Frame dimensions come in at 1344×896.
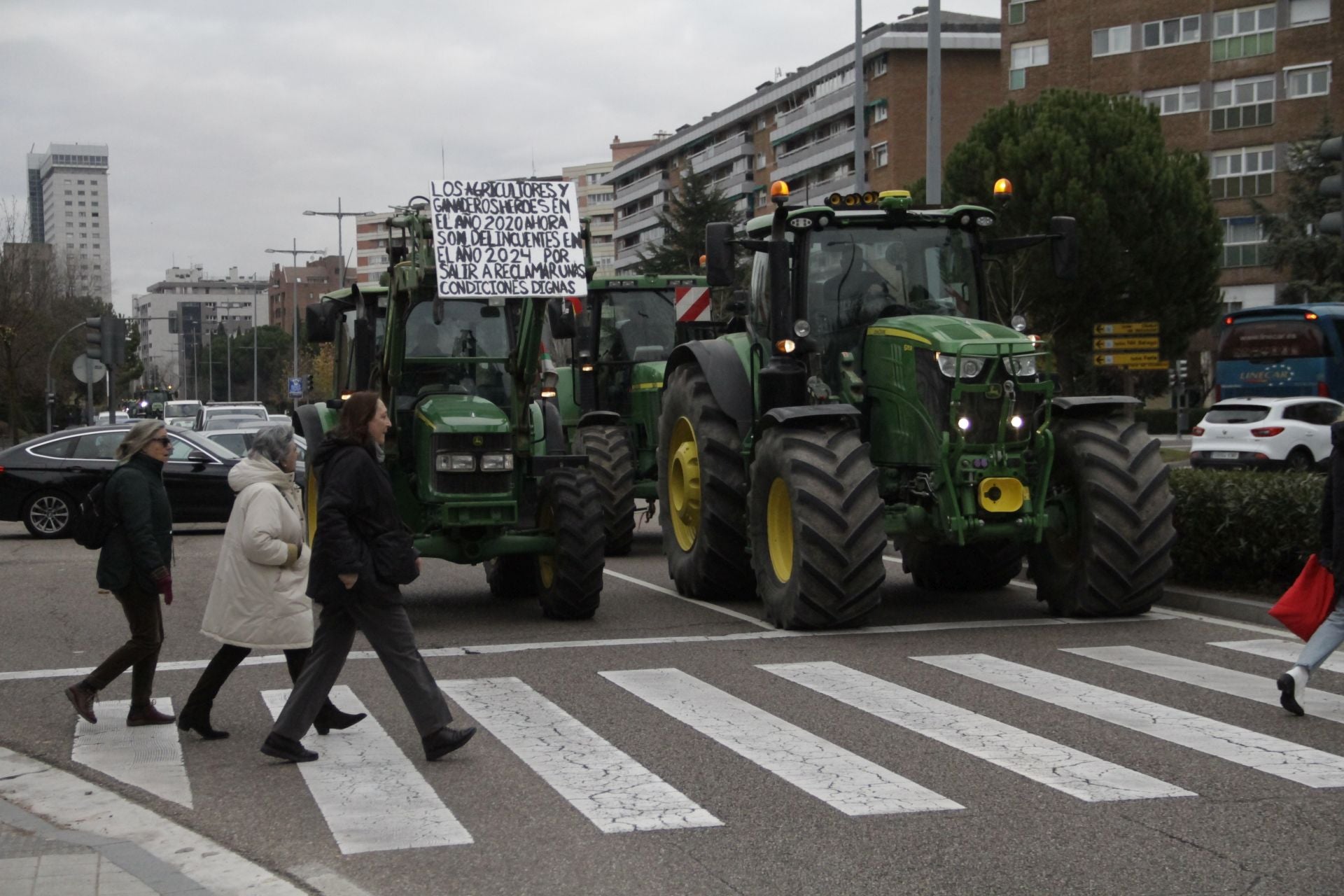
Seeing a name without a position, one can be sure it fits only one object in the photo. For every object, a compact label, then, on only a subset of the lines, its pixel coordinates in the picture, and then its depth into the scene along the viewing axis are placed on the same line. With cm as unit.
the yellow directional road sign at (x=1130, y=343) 3562
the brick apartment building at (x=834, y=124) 7869
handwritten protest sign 1262
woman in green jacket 839
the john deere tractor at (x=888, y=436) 1134
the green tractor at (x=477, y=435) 1233
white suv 3088
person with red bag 834
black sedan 2225
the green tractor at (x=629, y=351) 1844
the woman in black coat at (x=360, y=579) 761
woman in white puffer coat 804
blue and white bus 3578
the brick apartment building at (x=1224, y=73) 5859
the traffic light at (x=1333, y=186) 1198
